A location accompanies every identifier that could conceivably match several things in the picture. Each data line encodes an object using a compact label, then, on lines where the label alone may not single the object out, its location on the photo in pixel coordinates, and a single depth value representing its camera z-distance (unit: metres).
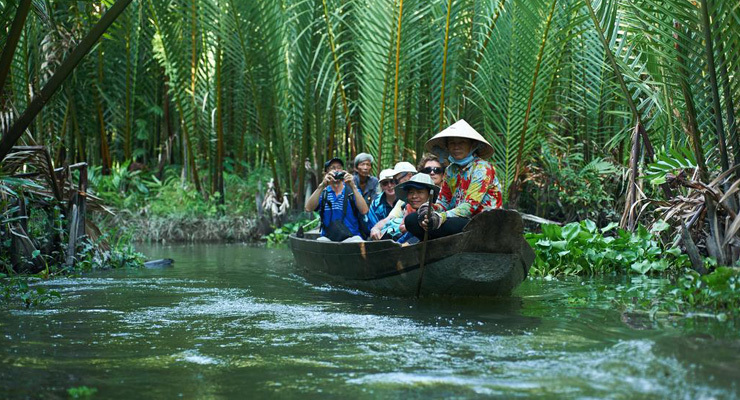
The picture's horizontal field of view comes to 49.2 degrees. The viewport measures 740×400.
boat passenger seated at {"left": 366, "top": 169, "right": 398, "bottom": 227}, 8.53
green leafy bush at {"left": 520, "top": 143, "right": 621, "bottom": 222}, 10.73
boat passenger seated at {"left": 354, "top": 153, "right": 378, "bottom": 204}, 9.21
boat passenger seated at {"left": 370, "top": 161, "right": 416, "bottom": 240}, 7.91
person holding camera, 8.54
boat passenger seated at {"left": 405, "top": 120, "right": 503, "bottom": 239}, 6.31
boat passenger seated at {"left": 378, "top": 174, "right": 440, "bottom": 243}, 6.59
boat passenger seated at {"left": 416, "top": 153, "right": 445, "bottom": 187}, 7.24
